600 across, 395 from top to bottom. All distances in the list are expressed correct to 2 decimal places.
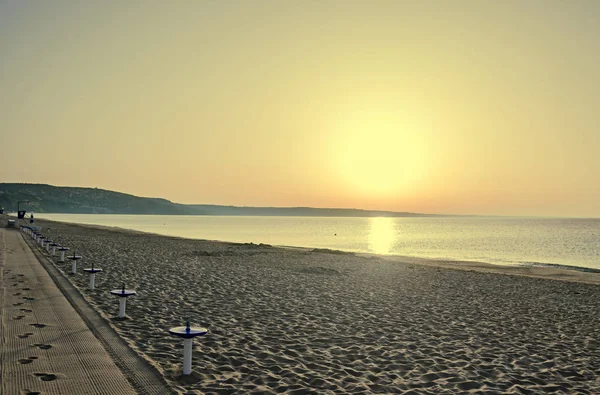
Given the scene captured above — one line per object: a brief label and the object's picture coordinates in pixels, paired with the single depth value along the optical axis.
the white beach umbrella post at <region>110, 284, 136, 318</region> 10.84
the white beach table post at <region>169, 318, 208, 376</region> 7.27
